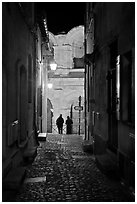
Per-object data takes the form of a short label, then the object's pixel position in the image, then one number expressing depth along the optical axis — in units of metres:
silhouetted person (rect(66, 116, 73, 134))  22.77
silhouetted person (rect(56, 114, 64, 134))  22.55
